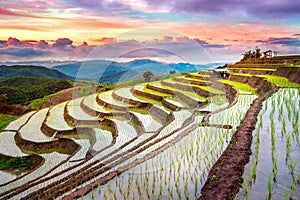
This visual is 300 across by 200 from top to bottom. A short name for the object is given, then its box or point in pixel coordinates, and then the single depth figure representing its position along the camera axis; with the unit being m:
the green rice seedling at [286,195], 3.61
